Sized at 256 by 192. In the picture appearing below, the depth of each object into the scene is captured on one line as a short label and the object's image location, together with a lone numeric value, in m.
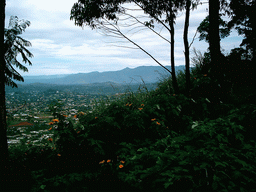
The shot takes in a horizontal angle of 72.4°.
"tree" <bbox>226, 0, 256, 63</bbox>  8.74
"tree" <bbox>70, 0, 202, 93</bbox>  5.34
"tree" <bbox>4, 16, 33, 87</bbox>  7.40
